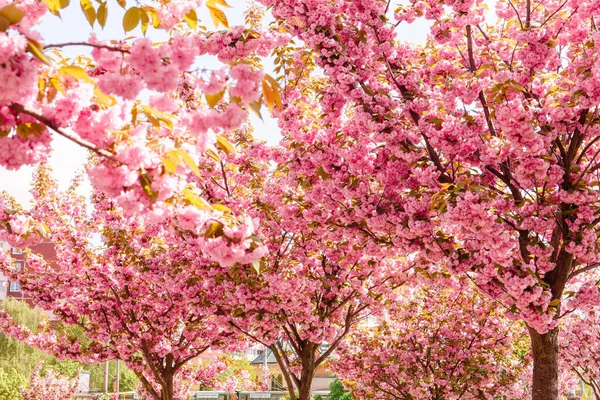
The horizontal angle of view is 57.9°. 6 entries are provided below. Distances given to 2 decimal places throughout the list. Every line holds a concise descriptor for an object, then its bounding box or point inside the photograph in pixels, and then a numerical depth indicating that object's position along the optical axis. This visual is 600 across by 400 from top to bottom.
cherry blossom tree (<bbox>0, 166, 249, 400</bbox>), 10.12
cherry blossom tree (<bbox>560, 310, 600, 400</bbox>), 13.37
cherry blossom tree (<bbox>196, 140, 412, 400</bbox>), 7.75
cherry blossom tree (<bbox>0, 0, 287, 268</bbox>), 2.47
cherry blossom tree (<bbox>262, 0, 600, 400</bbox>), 5.12
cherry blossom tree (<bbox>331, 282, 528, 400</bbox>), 11.08
